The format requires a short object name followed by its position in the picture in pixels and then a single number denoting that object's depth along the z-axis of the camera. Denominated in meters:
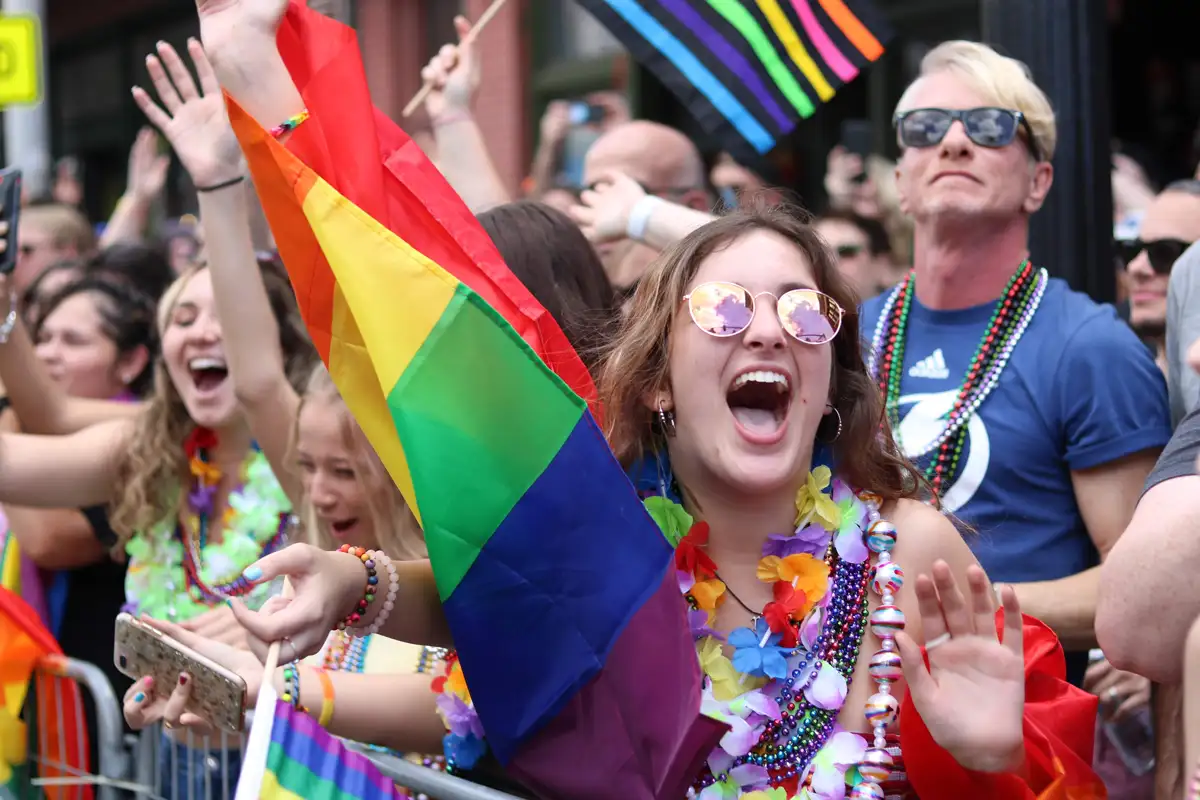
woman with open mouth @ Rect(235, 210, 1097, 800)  4.65
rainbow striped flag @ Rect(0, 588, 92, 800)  6.39
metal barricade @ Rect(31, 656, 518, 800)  6.16
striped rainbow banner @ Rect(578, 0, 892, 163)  7.91
